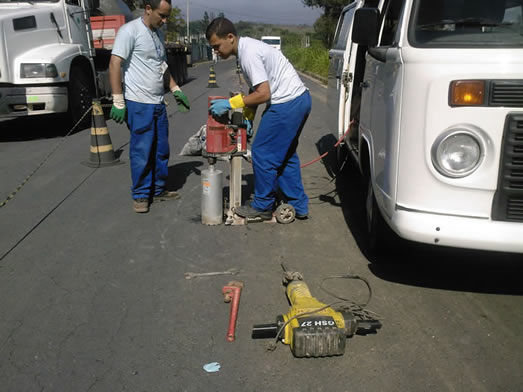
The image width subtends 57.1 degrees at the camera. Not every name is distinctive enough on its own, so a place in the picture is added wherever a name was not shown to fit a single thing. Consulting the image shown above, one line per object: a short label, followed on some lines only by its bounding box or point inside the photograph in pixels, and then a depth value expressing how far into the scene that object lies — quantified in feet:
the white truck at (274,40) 168.25
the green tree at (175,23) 163.29
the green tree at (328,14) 133.30
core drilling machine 14.69
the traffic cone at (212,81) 64.51
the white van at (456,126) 8.88
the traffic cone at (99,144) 22.65
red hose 17.59
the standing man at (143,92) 15.58
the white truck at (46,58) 27.50
